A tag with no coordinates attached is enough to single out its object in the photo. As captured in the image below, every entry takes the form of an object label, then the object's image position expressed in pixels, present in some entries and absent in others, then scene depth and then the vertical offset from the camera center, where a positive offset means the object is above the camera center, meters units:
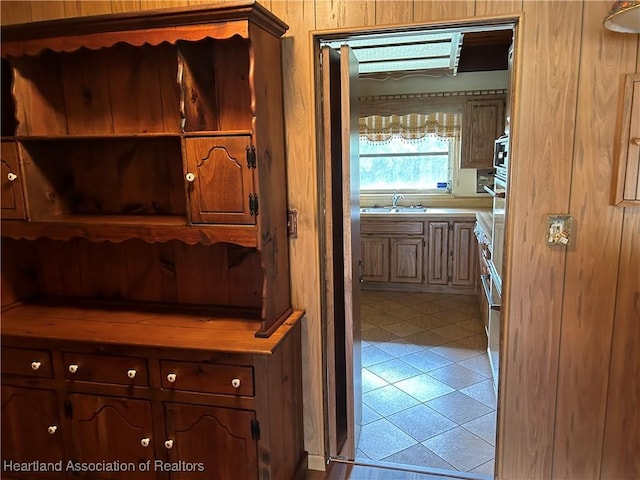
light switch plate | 1.88 -0.29
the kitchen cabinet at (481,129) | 4.93 +0.30
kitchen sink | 5.23 -0.57
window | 5.44 -0.06
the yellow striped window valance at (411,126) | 5.22 +0.37
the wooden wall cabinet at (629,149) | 1.73 +0.02
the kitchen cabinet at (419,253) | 4.93 -1.02
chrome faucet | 5.51 -0.46
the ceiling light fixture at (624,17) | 1.46 +0.45
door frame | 1.84 +0.09
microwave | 2.69 +0.01
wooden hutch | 1.85 -0.43
